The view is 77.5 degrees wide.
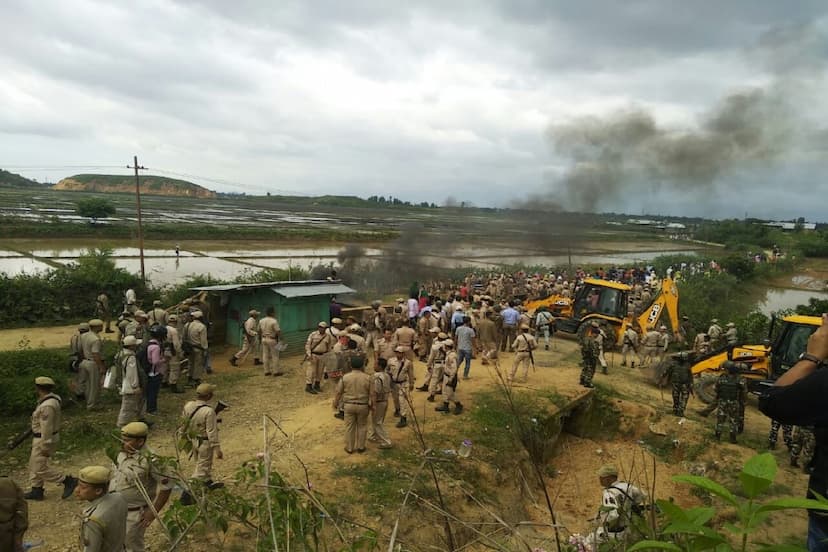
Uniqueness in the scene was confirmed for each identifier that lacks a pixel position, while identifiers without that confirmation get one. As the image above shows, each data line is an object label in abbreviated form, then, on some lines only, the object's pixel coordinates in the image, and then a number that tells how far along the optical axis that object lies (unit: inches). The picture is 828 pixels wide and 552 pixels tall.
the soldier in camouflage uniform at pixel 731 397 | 358.3
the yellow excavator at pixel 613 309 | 594.5
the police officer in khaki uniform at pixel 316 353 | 407.2
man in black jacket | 81.7
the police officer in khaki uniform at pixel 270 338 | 445.7
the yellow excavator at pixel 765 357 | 394.3
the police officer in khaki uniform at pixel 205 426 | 237.8
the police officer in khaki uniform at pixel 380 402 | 307.7
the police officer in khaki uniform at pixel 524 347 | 430.0
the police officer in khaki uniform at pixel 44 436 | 235.8
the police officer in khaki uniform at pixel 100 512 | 146.0
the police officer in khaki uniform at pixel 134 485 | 178.2
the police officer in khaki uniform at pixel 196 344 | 412.5
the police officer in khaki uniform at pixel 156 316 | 445.7
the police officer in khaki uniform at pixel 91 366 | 342.3
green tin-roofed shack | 515.2
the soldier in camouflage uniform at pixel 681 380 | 394.6
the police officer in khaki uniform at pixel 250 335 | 469.1
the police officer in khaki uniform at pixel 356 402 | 293.0
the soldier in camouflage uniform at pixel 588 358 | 424.2
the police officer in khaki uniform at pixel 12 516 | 155.2
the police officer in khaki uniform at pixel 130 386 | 299.9
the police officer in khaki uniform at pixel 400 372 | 337.4
